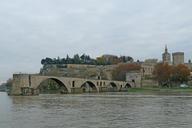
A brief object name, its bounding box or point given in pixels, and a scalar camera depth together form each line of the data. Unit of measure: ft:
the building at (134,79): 567.18
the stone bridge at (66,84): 317.42
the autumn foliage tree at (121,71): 619.55
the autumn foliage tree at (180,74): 498.69
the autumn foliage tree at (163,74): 502.79
